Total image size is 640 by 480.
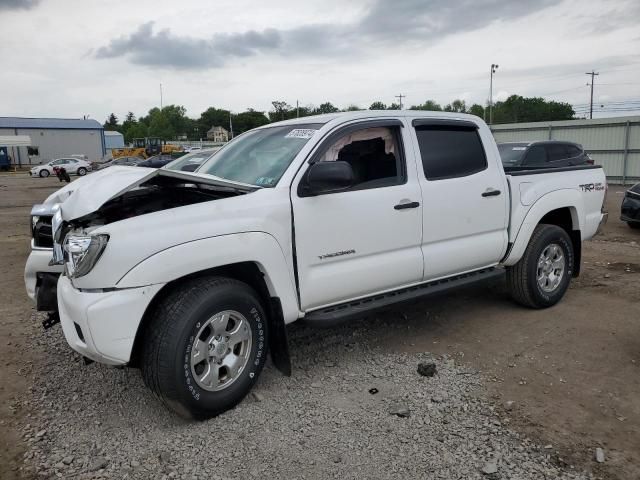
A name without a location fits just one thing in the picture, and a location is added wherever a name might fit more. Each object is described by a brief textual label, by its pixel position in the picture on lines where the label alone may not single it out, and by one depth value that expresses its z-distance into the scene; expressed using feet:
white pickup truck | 10.19
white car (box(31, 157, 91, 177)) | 127.58
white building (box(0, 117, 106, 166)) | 197.47
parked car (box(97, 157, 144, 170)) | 112.27
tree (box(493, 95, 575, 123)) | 279.49
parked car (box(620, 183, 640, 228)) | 33.73
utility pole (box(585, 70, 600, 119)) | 235.77
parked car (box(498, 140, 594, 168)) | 38.91
